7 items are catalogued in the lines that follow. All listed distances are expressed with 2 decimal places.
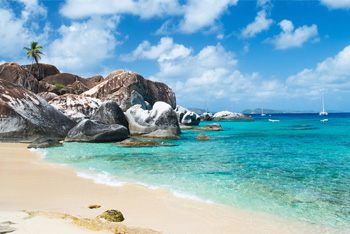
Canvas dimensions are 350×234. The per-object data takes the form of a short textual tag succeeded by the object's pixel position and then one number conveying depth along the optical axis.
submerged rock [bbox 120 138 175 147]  16.86
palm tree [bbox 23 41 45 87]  50.38
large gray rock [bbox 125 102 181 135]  23.75
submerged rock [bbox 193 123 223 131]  31.26
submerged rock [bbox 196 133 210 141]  21.37
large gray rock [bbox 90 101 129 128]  22.56
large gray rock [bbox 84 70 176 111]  35.22
